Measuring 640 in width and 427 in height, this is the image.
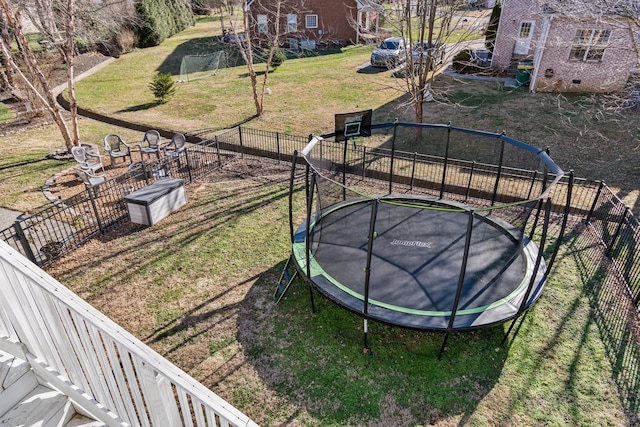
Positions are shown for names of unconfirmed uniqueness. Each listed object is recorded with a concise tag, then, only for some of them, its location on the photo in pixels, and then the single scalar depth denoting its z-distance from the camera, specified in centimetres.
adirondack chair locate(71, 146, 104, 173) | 1155
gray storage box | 966
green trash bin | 2061
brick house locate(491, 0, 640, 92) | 1800
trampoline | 622
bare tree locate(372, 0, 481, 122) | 1263
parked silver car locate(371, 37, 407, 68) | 2481
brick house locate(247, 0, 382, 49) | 3167
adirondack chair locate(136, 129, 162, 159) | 1324
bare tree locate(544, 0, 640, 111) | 1151
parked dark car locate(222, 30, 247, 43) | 3185
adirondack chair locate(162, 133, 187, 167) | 1279
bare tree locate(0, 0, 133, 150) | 1142
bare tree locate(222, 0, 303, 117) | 1769
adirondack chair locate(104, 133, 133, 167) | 1291
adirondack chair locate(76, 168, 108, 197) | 1141
